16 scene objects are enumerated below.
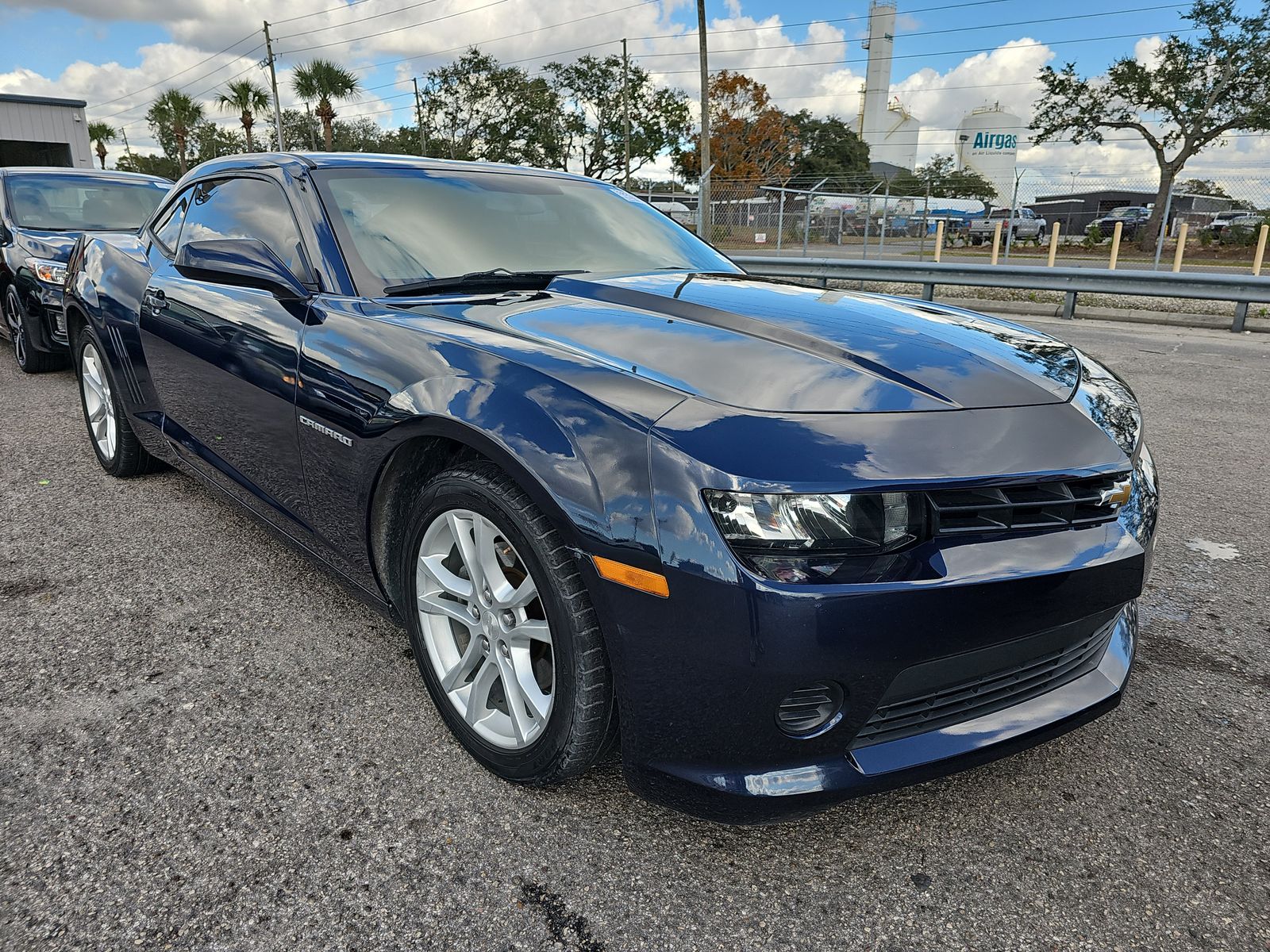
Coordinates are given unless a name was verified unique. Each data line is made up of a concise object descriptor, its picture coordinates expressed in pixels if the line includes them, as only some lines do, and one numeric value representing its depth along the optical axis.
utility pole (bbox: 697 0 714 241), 19.95
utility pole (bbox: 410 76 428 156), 45.00
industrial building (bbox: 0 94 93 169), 24.88
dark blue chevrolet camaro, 1.50
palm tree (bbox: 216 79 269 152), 42.00
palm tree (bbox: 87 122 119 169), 69.06
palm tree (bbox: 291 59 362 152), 37.62
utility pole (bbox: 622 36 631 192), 35.03
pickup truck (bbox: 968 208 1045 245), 31.85
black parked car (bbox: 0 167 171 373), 6.08
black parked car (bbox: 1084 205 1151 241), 27.91
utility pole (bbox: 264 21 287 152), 37.78
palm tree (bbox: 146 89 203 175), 46.16
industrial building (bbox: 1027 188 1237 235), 25.53
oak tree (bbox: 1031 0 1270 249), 25.20
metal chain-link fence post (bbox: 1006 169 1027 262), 16.43
